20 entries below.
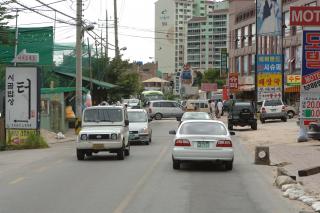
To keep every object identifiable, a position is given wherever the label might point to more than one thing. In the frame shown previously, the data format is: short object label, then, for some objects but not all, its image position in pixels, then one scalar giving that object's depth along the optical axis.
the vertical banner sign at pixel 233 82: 64.50
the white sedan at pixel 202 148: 18.12
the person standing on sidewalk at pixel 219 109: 63.75
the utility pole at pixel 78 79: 37.28
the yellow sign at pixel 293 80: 63.97
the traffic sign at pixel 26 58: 32.00
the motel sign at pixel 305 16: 27.19
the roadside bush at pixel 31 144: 28.99
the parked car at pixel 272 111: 49.66
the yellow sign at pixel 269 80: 45.00
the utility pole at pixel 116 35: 63.06
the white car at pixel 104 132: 21.53
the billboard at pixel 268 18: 51.53
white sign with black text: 29.20
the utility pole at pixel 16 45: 41.14
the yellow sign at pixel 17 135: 29.02
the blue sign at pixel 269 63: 45.53
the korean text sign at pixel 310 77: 27.95
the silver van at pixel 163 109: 61.16
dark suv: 42.06
